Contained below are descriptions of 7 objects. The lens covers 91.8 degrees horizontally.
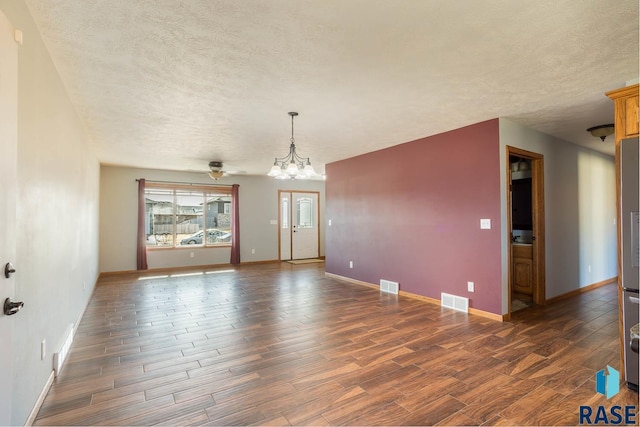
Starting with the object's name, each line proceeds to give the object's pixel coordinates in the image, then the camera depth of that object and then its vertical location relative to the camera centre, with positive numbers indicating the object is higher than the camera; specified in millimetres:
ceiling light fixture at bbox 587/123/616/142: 4018 +1165
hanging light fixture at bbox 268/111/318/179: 3680 +606
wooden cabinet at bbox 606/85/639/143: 2395 +849
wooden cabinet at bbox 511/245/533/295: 4691 -786
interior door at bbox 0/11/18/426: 1387 +172
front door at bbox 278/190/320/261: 9336 -153
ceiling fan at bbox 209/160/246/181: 6568 +1120
